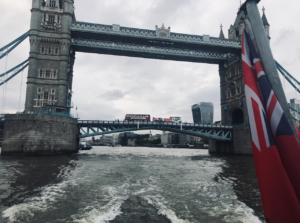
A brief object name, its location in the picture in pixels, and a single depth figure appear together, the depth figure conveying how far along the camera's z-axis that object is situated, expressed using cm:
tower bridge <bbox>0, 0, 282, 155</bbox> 3662
